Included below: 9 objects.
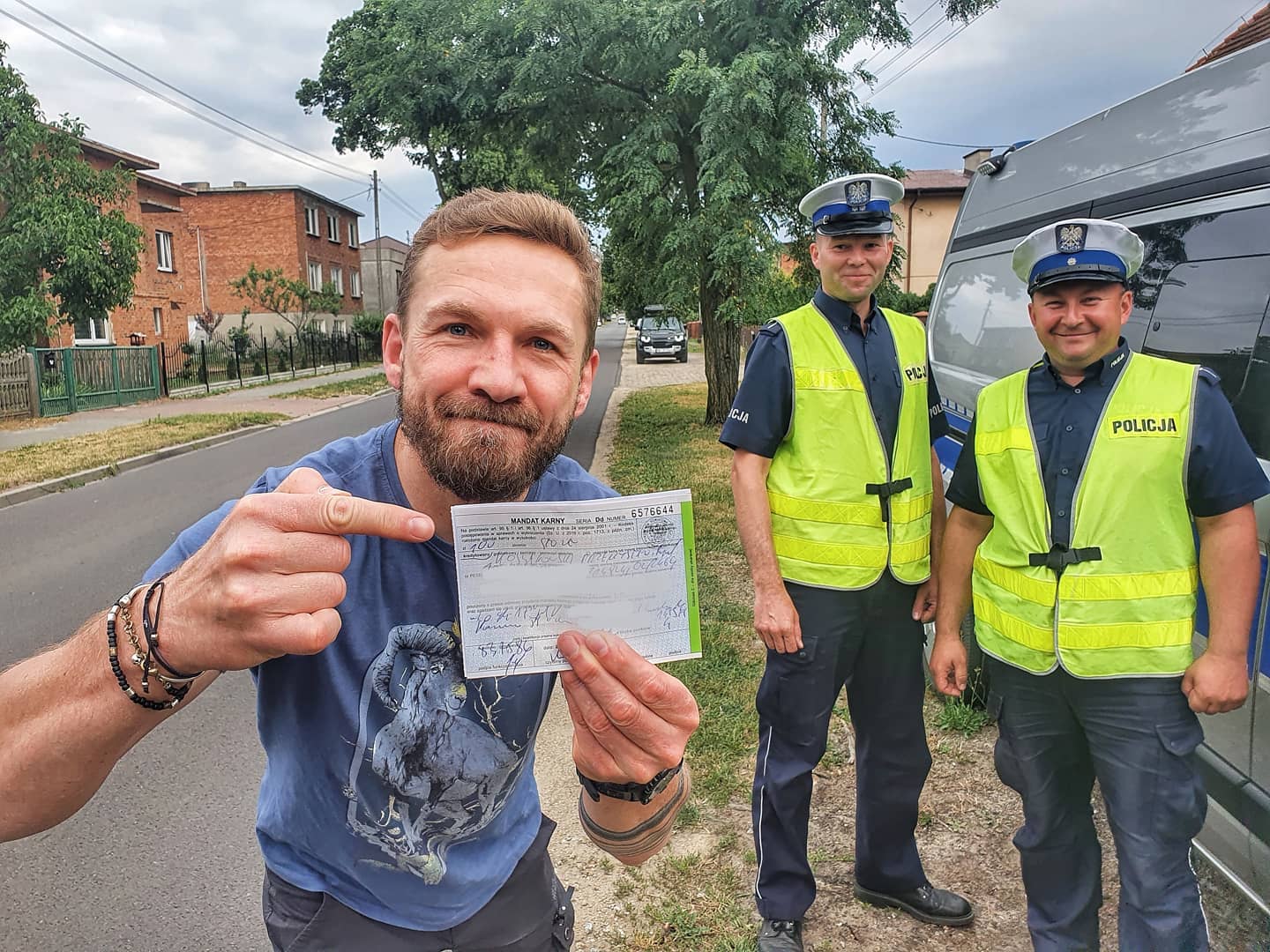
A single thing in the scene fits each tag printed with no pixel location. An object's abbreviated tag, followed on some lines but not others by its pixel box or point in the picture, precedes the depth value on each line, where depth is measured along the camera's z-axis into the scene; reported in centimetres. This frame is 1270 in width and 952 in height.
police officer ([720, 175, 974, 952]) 277
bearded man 114
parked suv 3406
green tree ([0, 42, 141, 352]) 1636
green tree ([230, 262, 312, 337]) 3438
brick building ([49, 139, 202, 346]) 2748
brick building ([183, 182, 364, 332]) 4262
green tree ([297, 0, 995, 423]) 1025
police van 225
